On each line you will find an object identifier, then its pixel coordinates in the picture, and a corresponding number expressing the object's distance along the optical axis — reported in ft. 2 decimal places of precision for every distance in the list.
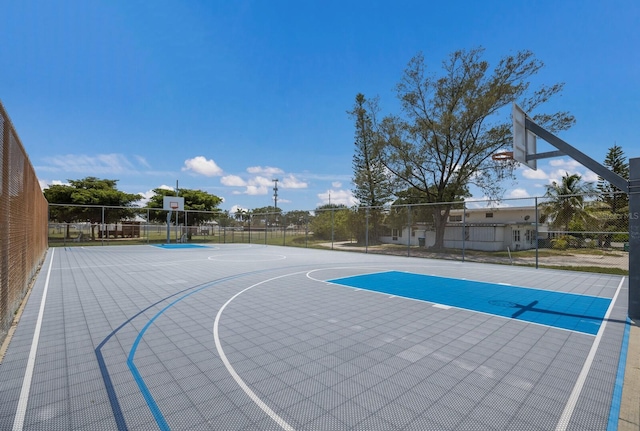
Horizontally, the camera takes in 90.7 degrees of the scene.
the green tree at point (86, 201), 89.51
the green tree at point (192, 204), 103.80
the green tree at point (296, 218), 80.14
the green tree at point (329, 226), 85.28
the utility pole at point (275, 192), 147.23
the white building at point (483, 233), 74.90
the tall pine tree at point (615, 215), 44.16
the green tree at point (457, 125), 63.31
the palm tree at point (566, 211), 55.93
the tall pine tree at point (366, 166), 86.63
